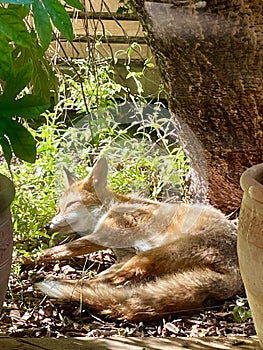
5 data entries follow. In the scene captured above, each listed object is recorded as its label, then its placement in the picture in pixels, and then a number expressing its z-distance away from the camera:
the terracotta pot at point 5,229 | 1.29
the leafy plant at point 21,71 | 1.09
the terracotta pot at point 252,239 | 1.34
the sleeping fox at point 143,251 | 1.86
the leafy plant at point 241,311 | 1.82
